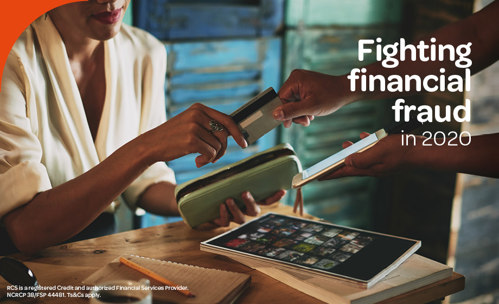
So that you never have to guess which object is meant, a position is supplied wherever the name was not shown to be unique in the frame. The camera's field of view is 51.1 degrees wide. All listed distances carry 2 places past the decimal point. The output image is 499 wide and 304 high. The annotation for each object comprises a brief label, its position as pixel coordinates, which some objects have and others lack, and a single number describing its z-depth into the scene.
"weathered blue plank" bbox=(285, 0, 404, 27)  2.56
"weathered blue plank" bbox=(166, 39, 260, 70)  2.27
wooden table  1.07
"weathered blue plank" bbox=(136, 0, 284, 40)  2.18
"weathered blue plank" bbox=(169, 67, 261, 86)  2.30
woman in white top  1.31
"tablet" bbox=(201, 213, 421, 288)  1.09
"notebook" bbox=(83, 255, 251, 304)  1.00
